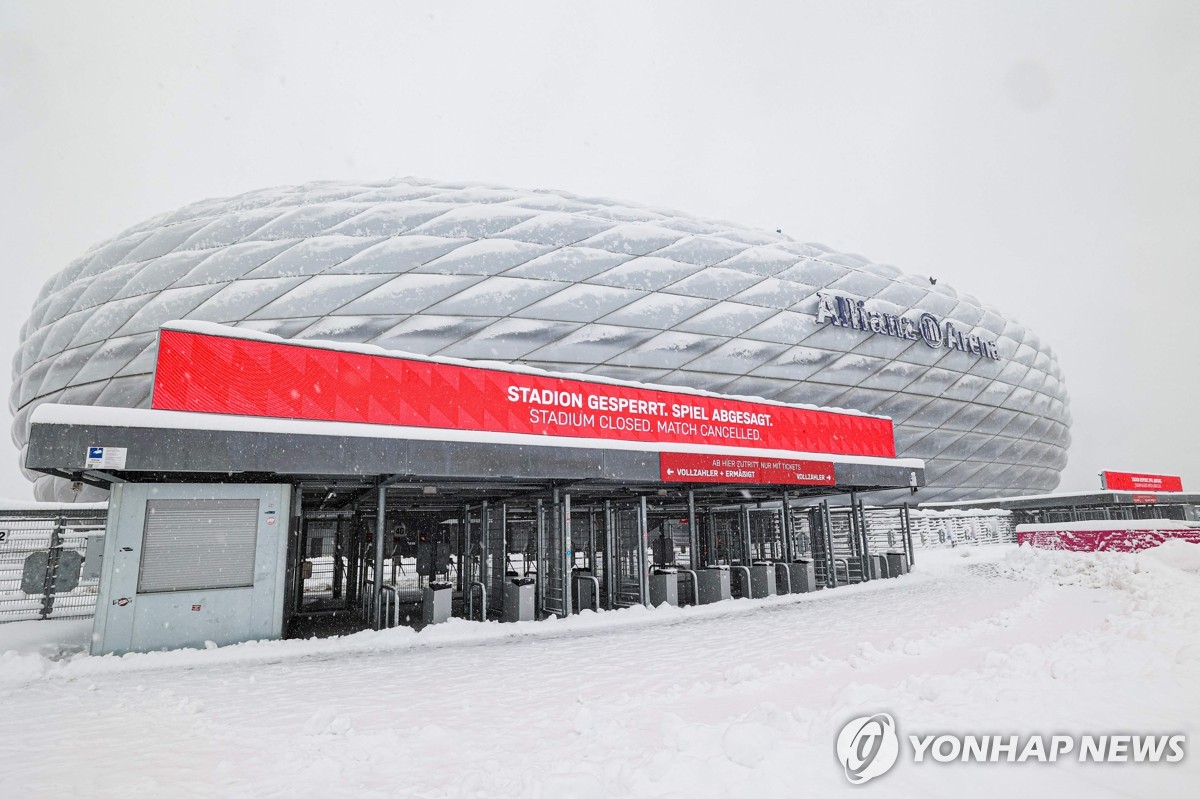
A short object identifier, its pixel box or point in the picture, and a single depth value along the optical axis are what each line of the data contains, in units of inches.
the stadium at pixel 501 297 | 1076.5
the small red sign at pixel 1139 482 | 1654.8
